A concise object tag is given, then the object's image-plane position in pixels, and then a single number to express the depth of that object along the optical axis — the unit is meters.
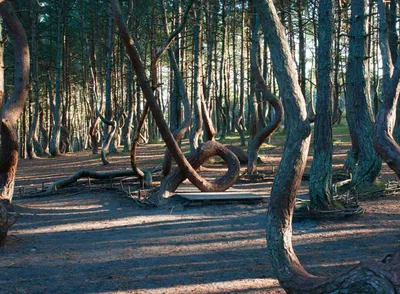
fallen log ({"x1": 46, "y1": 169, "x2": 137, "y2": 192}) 11.84
